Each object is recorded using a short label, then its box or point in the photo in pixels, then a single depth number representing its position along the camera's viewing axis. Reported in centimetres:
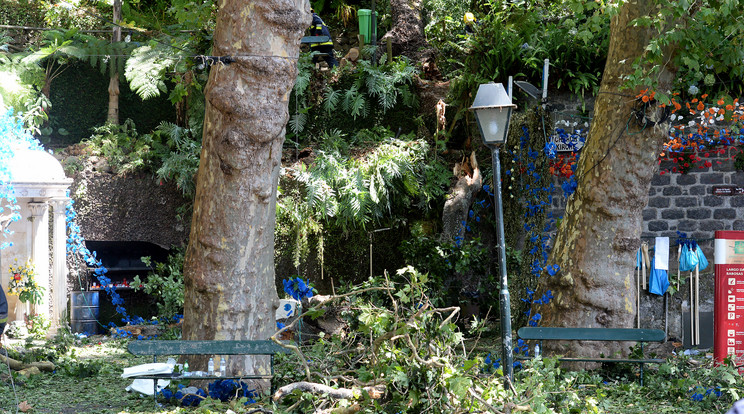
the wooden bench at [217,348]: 1338
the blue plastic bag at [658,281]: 2192
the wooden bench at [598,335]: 1527
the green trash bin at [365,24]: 2865
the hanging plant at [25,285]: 2266
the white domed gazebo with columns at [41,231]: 2317
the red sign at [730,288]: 1466
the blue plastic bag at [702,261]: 2187
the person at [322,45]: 2248
